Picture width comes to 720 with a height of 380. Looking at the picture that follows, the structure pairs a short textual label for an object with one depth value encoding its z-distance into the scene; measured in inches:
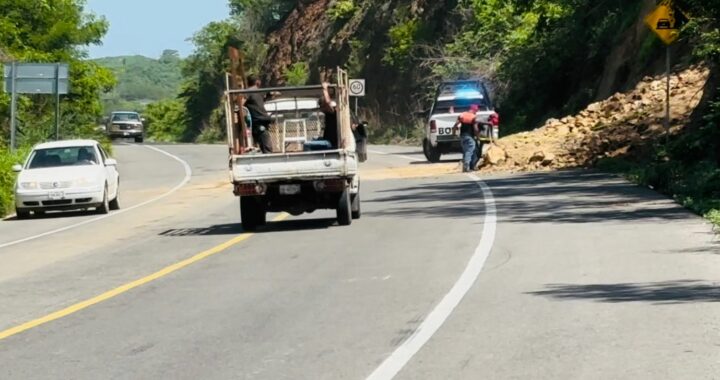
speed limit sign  1906.7
